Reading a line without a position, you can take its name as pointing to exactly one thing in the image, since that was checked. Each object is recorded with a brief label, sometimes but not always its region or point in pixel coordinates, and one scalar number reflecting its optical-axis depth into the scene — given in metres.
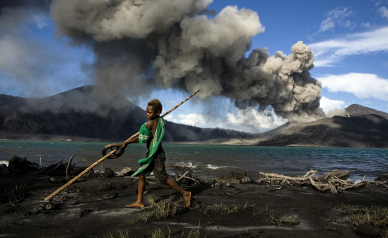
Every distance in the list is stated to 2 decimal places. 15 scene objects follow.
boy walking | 4.18
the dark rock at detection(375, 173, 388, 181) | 9.63
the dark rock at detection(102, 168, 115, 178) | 7.43
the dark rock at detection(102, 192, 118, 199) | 4.99
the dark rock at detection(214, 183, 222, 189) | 6.46
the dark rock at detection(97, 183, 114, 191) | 5.60
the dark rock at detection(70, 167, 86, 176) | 7.80
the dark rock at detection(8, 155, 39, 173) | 7.87
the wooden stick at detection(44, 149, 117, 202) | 4.31
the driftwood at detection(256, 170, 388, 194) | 6.78
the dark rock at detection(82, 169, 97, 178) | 7.34
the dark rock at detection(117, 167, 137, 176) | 8.05
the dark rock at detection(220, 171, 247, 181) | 8.77
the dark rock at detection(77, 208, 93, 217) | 3.74
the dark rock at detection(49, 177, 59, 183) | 6.59
